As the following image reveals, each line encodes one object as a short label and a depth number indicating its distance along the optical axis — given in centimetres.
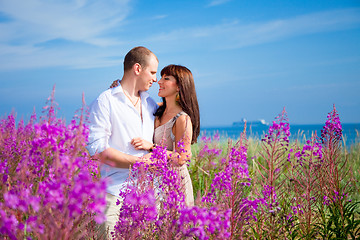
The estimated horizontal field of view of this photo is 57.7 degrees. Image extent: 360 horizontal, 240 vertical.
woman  461
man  419
